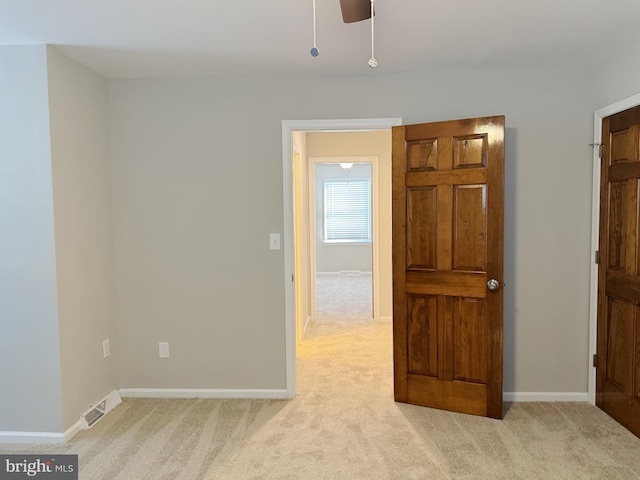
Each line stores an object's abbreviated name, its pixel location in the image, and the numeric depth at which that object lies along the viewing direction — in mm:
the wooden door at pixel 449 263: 2988
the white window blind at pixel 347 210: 9367
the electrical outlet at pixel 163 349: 3492
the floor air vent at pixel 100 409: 3016
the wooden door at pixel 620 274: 2771
